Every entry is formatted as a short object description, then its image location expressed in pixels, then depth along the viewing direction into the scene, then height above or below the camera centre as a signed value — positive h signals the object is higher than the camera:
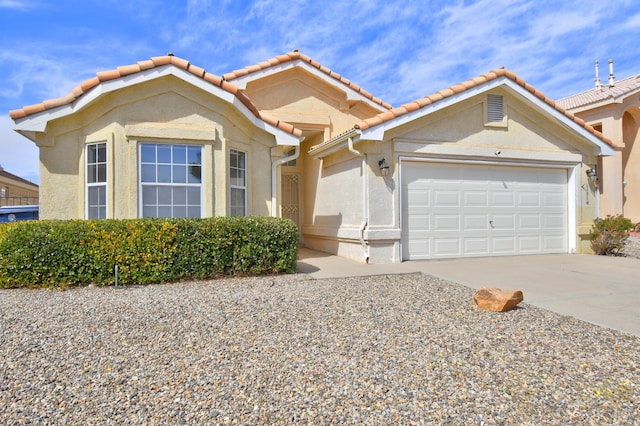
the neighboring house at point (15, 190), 23.83 +1.45
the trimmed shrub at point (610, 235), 11.09 -0.70
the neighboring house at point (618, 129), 17.41 +3.67
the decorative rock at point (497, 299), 5.30 -1.18
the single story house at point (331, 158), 8.66 +1.29
